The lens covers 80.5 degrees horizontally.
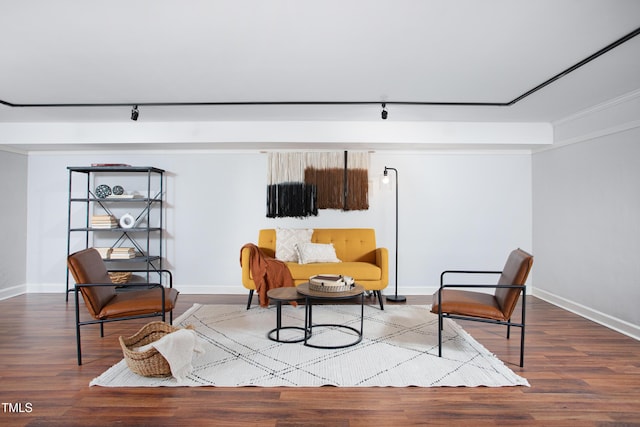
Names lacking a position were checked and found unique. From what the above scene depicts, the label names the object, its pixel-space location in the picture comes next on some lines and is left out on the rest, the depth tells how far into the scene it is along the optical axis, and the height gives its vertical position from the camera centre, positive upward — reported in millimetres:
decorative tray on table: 3252 -584
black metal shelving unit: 5352 +1
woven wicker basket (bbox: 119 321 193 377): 2533 -994
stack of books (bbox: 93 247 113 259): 4953 -491
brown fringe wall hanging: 5379 +551
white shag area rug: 2557 -1100
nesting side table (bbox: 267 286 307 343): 3209 -695
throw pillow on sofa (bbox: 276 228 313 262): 4848 -310
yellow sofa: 4438 -547
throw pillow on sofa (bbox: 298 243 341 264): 4727 -460
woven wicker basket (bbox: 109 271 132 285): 4965 -819
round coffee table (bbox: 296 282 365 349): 3154 -662
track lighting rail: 3912 +1186
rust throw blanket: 4348 -678
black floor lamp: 4884 -1068
